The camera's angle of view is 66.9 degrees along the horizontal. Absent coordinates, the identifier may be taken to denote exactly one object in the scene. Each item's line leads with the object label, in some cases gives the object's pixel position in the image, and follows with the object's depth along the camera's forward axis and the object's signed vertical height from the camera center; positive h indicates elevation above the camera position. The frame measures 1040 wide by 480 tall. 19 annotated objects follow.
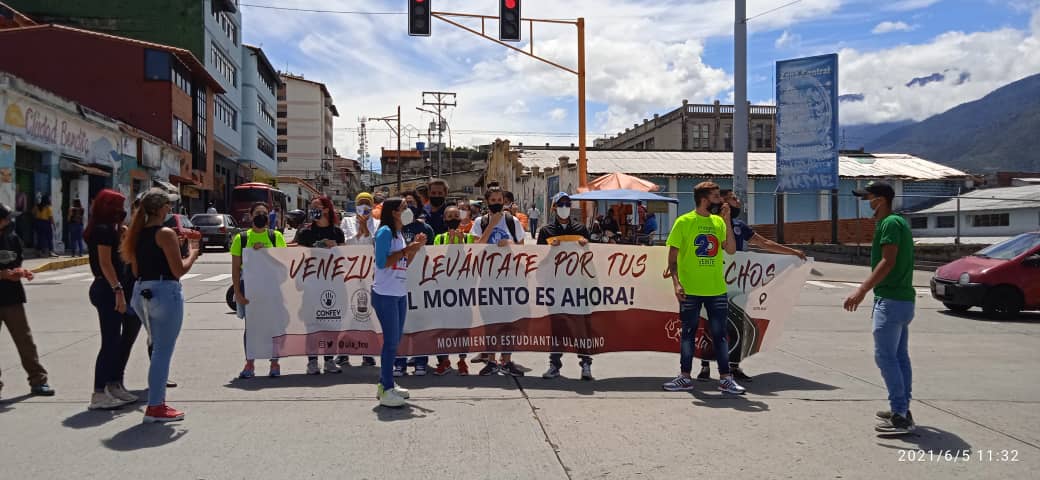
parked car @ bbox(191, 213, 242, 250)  29.36 +0.21
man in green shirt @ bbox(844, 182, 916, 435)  5.63 -0.53
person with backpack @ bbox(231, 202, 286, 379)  7.71 -0.09
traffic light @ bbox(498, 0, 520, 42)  18.41 +5.04
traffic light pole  18.87 +4.34
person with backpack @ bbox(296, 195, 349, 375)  8.26 +0.06
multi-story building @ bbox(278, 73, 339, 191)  106.88 +14.25
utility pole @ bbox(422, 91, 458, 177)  78.19 +13.10
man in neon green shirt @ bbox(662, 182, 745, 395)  6.96 -0.31
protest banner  7.91 -0.68
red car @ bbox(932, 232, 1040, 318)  12.93 -0.83
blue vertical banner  26.70 +3.82
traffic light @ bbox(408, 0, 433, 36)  17.92 +4.97
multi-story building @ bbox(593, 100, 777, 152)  79.12 +10.86
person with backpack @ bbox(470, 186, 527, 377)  7.99 +0.04
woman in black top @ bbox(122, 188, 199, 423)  5.69 -0.33
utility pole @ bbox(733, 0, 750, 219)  17.89 +3.16
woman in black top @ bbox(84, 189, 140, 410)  6.14 -0.52
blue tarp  20.62 +1.03
